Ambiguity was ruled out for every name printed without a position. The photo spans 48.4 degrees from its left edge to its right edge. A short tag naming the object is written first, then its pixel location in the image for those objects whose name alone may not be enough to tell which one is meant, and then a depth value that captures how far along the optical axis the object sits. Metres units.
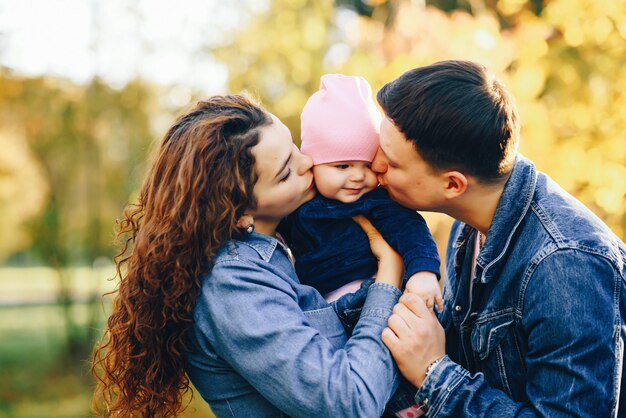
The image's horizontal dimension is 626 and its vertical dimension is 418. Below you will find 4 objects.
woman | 2.20
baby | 2.67
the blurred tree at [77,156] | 11.27
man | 2.22
